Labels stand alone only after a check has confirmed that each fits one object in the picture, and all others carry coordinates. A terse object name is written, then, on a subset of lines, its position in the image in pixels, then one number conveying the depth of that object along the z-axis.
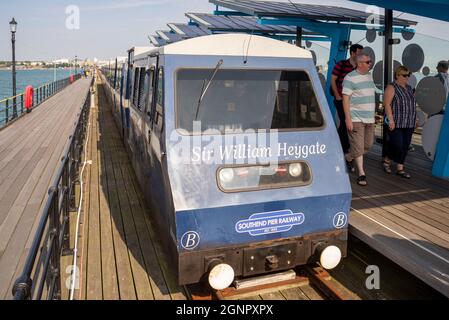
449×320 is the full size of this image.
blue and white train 3.70
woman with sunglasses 6.36
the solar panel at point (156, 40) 15.83
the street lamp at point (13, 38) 18.80
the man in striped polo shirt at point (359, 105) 5.74
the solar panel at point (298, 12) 9.53
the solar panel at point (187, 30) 13.31
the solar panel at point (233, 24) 11.96
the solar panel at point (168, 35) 14.20
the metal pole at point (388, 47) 8.05
